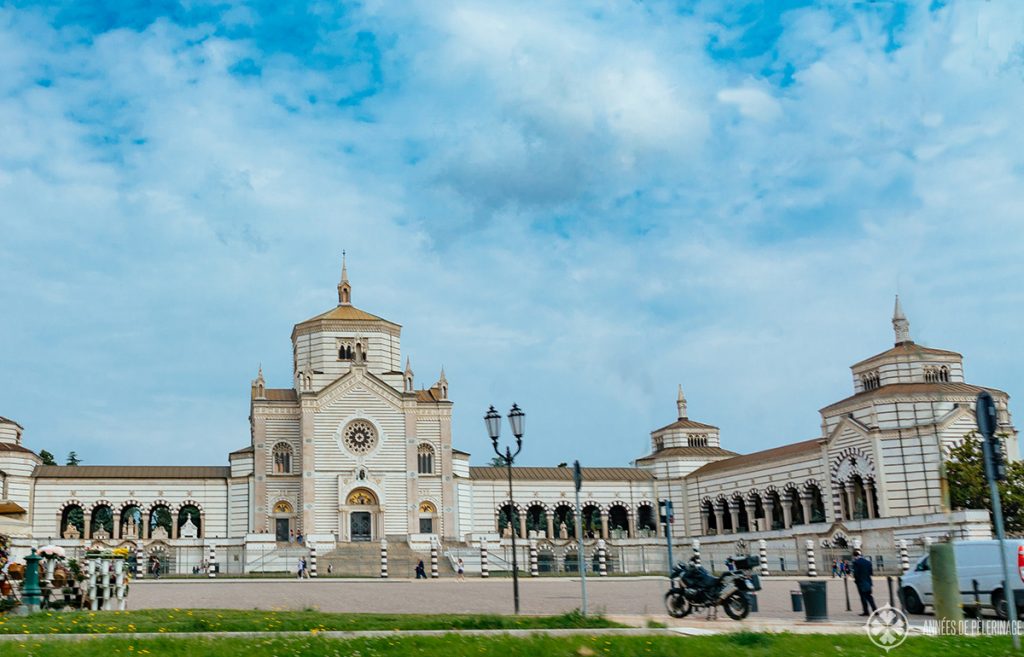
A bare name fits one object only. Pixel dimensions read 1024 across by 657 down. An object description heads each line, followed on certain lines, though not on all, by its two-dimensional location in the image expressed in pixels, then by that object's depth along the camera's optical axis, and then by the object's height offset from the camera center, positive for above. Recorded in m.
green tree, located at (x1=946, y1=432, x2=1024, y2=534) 48.62 +1.86
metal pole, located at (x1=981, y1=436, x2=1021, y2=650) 12.72 -0.07
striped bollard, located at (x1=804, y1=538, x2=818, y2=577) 41.66 -1.09
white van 20.27 -0.92
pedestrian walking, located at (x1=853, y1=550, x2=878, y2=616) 19.45 -0.86
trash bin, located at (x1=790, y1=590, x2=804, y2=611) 19.67 -1.21
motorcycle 18.20 -0.90
